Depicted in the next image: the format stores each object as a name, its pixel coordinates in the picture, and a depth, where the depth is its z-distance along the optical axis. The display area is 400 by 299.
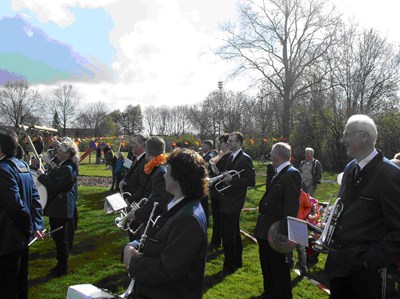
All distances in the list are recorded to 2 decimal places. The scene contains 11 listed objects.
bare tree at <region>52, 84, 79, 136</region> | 84.62
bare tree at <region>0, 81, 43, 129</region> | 72.12
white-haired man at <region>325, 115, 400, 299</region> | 3.14
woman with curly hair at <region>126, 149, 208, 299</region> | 2.77
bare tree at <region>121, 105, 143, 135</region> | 96.62
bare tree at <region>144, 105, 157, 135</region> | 107.61
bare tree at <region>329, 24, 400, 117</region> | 31.56
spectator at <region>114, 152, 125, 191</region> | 15.30
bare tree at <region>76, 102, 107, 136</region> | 91.50
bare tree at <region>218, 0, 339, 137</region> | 34.84
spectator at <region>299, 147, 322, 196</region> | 12.42
